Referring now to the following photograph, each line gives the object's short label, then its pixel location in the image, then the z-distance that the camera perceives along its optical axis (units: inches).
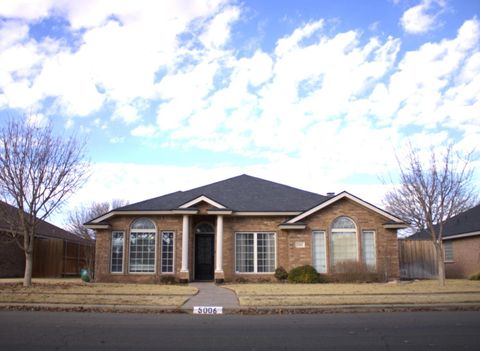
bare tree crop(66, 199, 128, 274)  1320.1
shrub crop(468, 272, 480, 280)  1040.8
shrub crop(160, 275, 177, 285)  944.0
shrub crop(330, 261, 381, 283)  937.5
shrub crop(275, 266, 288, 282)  950.4
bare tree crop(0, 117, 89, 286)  776.9
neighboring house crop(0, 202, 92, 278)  1140.0
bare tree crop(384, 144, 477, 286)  845.2
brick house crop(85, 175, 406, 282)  964.6
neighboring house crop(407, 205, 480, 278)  1144.2
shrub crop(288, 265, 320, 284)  917.8
